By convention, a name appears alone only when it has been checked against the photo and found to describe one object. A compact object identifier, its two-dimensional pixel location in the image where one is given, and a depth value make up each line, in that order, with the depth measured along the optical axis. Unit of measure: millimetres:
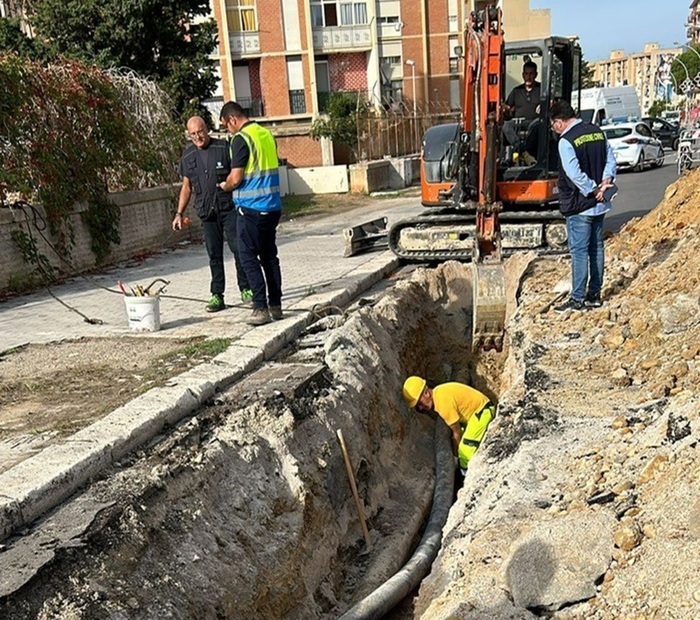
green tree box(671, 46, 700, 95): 50509
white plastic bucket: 6387
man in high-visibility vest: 6066
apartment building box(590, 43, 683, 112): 129250
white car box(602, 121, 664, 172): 22109
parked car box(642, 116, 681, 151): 30203
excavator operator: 9000
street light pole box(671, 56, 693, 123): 20241
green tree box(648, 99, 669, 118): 57312
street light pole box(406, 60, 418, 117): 33906
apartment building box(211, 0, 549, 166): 32438
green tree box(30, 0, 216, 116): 18266
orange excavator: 7160
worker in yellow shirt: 6113
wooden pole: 5207
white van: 32562
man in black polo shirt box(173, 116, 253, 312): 6918
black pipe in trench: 4250
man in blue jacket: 6133
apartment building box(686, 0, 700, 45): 83031
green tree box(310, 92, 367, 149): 27031
